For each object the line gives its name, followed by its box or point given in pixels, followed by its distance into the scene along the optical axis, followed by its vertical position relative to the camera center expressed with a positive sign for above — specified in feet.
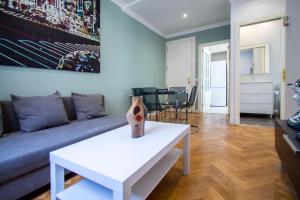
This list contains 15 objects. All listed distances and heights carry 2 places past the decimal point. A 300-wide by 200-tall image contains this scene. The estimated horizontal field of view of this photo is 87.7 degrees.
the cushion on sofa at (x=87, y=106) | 7.25 -0.46
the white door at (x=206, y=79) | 17.26 +1.94
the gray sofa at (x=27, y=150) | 3.36 -1.30
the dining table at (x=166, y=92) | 10.57 +0.21
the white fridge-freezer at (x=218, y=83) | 23.24 +1.90
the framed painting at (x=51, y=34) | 6.02 +2.87
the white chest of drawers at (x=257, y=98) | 13.06 -0.21
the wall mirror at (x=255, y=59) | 13.97 +3.36
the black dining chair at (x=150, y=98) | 11.13 -0.14
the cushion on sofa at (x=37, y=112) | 5.32 -0.56
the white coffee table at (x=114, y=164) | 2.37 -1.16
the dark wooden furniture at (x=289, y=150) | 2.98 -1.26
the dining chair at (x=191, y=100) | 11.00 -0.30
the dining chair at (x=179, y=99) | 11.63 -0.25
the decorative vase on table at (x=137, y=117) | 4.06 -0.55
